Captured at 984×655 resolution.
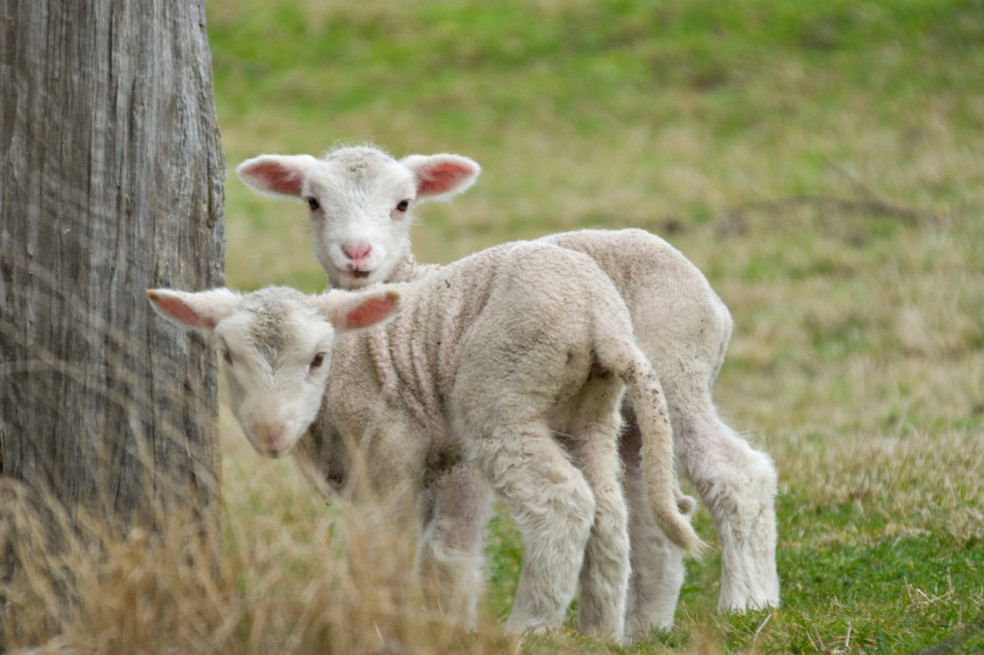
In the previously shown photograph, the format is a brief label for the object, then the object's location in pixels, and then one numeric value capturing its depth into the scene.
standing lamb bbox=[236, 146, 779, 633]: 9.87
